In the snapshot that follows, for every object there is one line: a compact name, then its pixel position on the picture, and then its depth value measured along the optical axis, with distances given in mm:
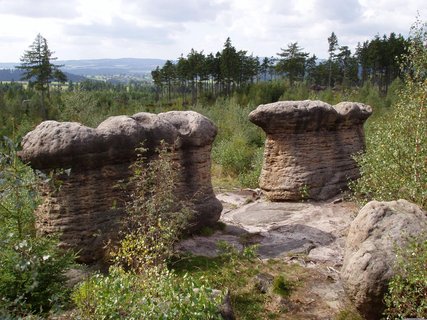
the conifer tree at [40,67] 52125
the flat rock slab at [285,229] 12156
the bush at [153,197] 9758
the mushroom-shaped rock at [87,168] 9797
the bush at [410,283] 7051
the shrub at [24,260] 3877
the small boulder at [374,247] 8180
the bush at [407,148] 10570
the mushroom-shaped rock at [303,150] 16422
